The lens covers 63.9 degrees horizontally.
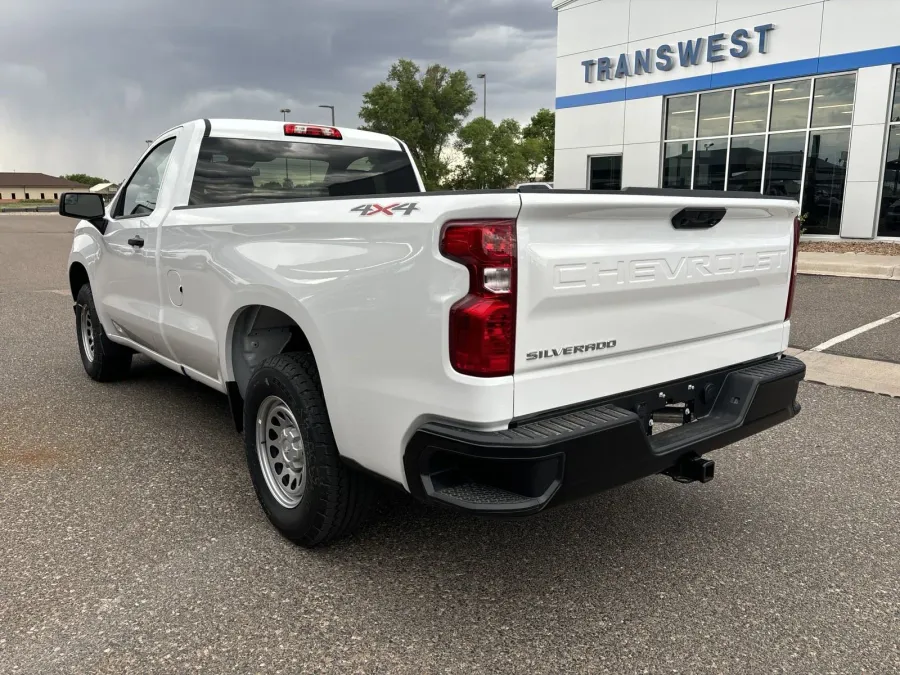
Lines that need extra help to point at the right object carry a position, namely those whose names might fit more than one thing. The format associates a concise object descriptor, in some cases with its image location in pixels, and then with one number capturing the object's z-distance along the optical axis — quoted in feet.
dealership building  53.93
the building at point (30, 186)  504.02
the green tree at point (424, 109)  180.24
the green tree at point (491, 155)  181.68
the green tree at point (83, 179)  526.16
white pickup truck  7.36
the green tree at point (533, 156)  201.87
